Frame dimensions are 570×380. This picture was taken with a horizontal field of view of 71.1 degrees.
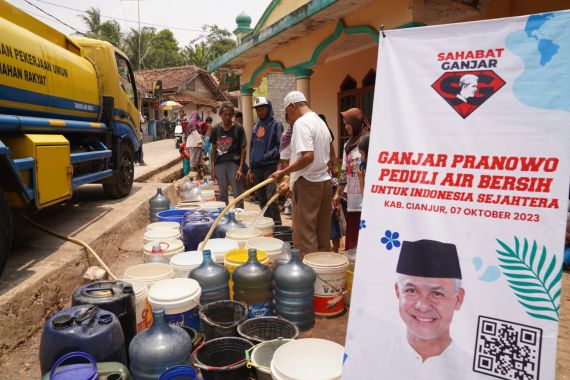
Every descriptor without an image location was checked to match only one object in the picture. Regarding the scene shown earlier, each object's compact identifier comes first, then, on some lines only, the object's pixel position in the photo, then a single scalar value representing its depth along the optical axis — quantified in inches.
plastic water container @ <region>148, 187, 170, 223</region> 233.3
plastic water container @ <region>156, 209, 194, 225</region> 203.6
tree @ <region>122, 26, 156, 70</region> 1474.4
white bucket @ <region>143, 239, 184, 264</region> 152.9
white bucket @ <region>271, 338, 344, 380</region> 88.3
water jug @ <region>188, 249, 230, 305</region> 127.8
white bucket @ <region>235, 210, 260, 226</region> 201.9
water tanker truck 141.9
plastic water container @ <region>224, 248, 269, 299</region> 140.7
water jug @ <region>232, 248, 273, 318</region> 129.9
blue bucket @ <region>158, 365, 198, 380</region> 78.7
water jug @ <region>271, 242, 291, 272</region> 145.0
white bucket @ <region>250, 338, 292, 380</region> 92.0
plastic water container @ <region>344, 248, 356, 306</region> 145.1
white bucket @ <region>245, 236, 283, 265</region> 153.3
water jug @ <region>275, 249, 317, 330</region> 130.0
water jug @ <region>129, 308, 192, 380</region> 86.4
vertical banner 62.3
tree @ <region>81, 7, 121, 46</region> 1362.0
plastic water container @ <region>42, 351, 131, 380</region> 72.6
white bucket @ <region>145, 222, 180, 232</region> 177.2
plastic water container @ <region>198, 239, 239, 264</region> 153.2
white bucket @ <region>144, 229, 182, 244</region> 167.6
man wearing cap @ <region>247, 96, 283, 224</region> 226.1
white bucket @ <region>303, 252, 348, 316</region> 136.0
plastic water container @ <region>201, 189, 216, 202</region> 261.9
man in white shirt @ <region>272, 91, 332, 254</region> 146.6
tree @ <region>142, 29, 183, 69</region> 1664.6
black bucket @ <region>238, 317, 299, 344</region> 113.0
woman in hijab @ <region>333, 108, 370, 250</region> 160.1
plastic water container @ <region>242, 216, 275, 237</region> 184.7
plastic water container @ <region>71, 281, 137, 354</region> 98.9
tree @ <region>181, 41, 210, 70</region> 1576.0
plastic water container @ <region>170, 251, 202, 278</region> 140.0
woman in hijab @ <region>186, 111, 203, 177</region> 451.2
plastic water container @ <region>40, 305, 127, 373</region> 83.0
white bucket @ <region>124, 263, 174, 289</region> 130.3
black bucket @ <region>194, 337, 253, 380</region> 91.5
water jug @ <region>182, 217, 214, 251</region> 181.8
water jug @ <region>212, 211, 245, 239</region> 187.0
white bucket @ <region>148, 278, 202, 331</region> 112.1
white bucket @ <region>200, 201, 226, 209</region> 224.8
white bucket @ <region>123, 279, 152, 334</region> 115.5
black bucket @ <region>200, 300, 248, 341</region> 110.3
